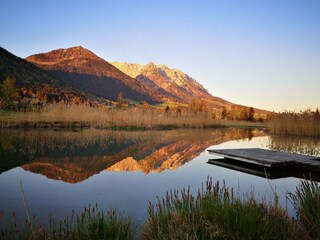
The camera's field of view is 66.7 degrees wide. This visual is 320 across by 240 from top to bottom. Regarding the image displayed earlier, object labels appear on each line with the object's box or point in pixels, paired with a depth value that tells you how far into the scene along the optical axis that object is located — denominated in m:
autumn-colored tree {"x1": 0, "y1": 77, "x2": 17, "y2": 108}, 22.98
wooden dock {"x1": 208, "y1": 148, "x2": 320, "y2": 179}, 4.80
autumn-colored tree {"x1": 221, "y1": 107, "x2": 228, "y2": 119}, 33.18
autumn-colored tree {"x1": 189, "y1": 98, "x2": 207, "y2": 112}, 27.25
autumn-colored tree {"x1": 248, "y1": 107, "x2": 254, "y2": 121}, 33.16
